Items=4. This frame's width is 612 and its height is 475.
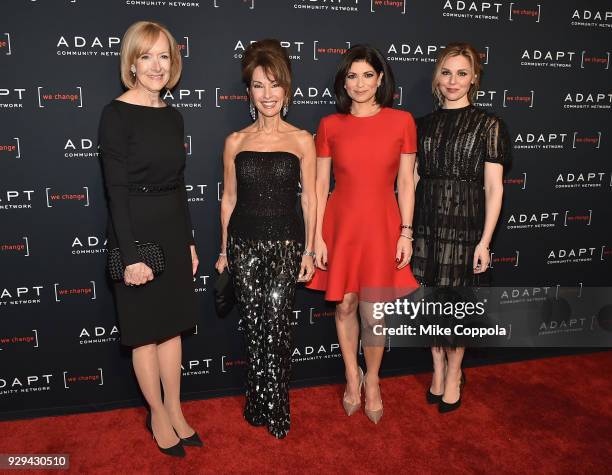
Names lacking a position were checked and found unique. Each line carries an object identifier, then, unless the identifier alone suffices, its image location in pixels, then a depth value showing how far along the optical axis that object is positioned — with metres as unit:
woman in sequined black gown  2.69
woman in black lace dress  2.83
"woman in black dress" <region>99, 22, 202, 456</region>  2.37
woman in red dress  2.81
